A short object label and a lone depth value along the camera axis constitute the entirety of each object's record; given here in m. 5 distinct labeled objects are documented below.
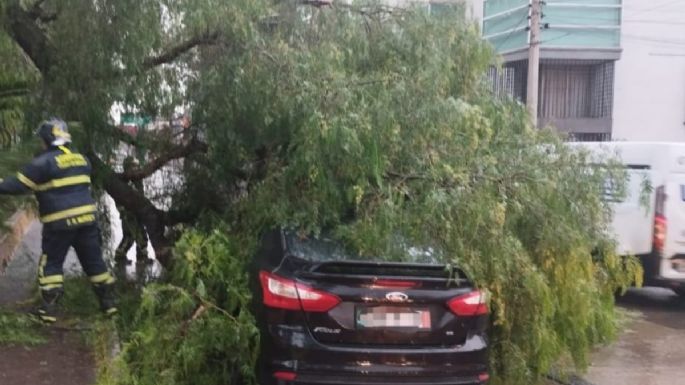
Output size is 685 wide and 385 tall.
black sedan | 4.86
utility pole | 21.59
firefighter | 6.14
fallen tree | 5.44
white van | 9.38
